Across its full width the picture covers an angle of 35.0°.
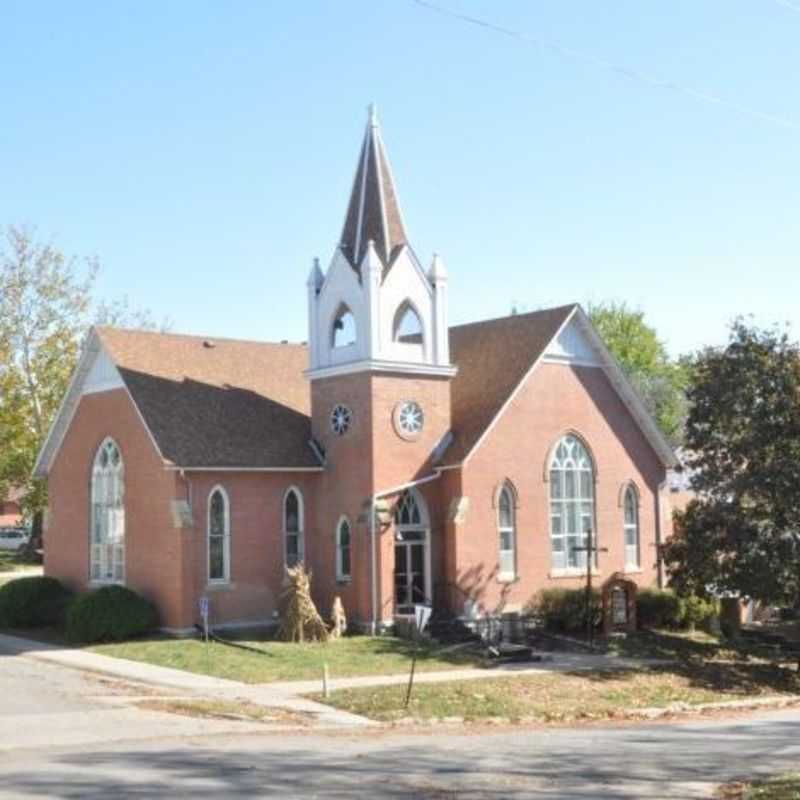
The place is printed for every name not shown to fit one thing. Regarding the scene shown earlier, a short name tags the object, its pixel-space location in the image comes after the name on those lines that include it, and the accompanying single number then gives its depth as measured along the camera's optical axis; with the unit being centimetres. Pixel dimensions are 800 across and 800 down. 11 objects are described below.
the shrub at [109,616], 3116
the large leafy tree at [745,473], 3309
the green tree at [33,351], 5303
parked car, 7775
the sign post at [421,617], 2447
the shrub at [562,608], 3506
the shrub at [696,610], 3759
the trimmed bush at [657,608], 3709
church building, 3291
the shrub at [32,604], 3525
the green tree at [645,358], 8006
